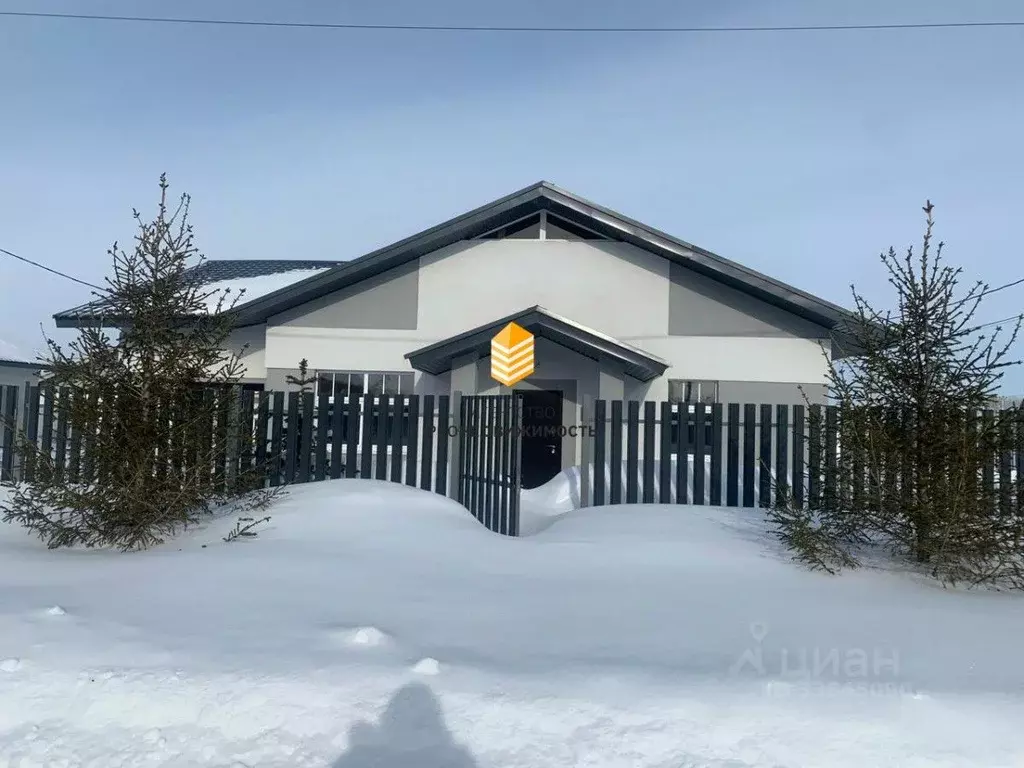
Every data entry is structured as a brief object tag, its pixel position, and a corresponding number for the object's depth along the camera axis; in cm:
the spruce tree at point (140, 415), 586
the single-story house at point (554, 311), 1330
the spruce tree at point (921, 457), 521
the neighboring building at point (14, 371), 2461
